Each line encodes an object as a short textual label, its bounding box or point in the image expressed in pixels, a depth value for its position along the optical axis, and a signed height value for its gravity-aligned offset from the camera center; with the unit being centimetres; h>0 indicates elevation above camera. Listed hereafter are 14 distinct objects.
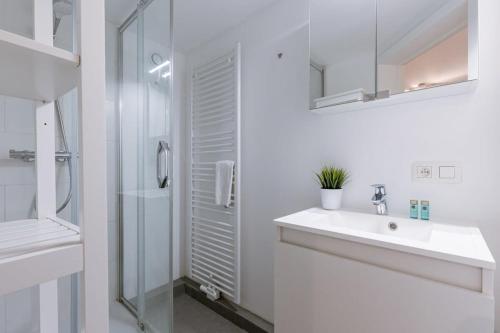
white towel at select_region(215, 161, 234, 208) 189 -15
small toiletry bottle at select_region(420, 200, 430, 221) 110 -21
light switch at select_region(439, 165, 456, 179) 109 -4
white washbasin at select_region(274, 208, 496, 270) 73 -27
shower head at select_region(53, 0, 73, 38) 122 +78
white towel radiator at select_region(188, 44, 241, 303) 189 -6
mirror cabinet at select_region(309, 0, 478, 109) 101 +56
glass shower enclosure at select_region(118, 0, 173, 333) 157 -2
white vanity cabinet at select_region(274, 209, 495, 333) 70 -39
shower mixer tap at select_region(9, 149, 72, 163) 137 +5
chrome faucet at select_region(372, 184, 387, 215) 120 -18
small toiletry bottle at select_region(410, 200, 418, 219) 113 -21
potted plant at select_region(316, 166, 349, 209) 133 -12
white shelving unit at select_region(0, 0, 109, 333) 41 -5
